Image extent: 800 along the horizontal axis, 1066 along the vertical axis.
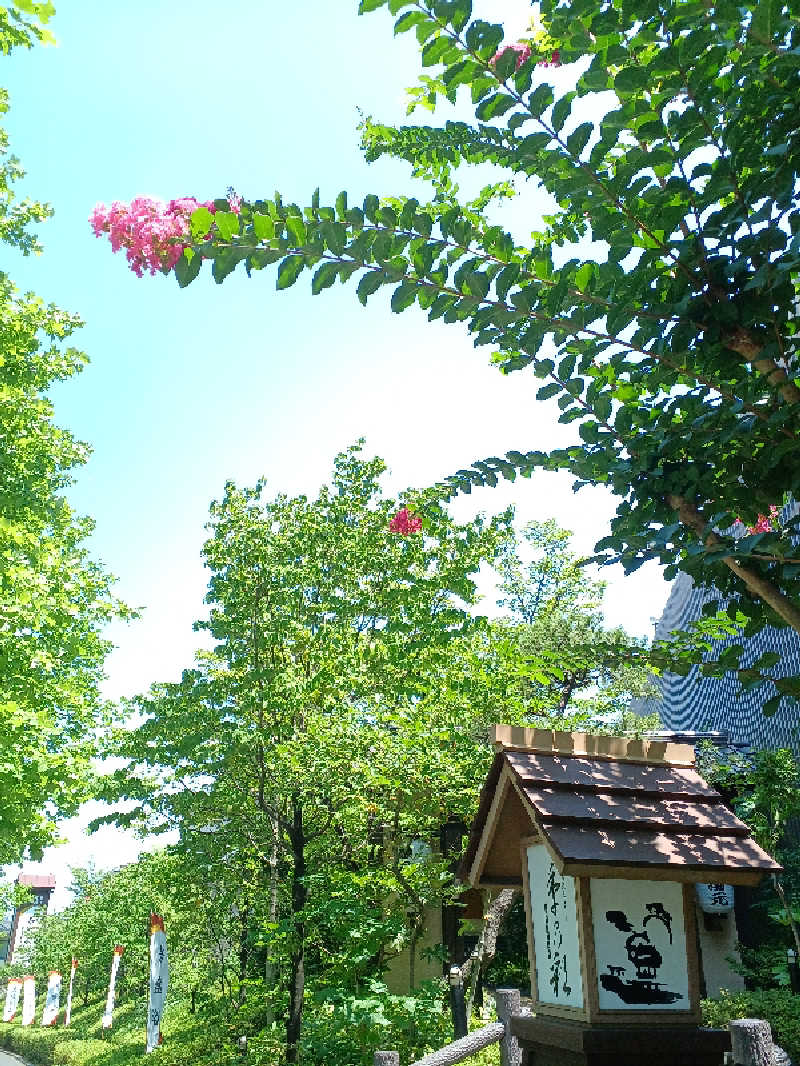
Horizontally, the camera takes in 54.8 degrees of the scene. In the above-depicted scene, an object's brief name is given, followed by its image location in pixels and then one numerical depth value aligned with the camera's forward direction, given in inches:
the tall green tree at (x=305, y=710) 336.5
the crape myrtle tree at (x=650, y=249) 82.5
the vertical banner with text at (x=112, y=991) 934.2
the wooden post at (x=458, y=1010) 301.3
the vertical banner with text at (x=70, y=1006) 1268.1
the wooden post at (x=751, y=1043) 150.6
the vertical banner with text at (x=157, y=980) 503.5
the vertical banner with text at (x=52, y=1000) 1177.4
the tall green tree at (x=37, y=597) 399.2
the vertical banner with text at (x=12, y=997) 1515.7
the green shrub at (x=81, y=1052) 798.5
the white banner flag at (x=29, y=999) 1360.9
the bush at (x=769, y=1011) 378.3
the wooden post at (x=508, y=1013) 203.8
